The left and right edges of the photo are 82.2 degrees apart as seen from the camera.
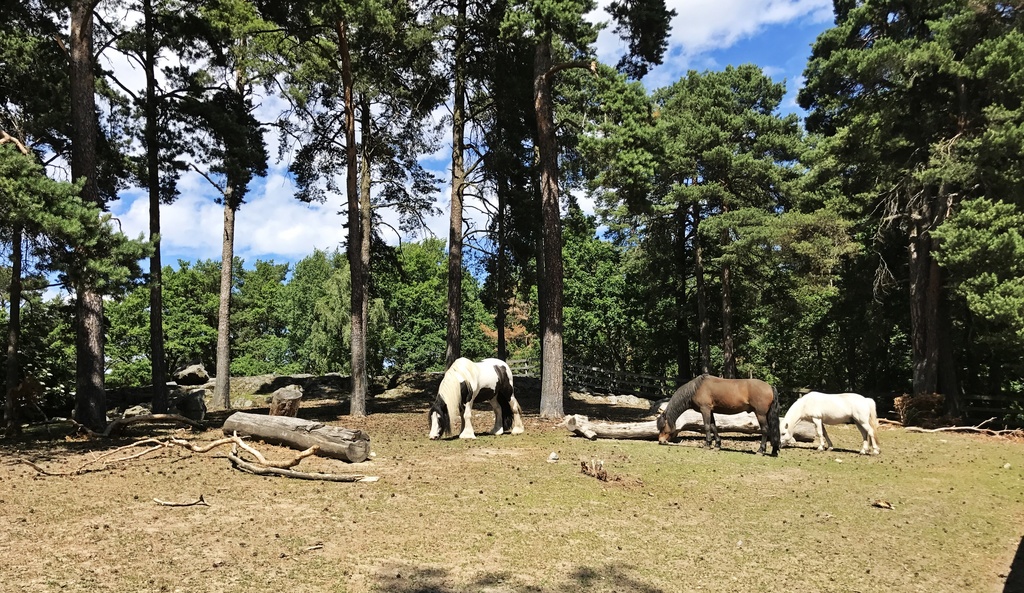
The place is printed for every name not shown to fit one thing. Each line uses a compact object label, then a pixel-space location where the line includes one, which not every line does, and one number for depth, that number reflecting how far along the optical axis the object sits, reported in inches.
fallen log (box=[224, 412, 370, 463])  378.3
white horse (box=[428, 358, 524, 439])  481.4
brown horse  453.1
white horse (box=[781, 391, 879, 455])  482.9
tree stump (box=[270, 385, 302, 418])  515.9
